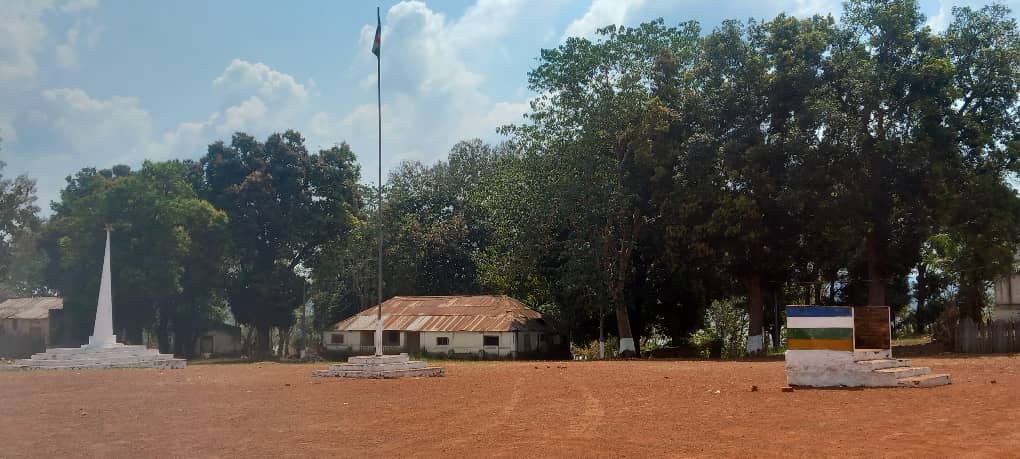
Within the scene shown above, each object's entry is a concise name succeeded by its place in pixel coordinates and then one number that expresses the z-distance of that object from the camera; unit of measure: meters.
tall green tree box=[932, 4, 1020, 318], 29.89
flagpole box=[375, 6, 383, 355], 25.92
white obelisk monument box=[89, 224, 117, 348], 29.66
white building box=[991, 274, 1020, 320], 38.50
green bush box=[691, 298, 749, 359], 49.49
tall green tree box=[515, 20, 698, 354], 35.84
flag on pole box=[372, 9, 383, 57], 25.80
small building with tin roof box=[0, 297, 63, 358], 46.44
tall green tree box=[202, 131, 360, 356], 46.19
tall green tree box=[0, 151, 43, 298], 50.06
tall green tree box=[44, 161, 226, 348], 42.41
